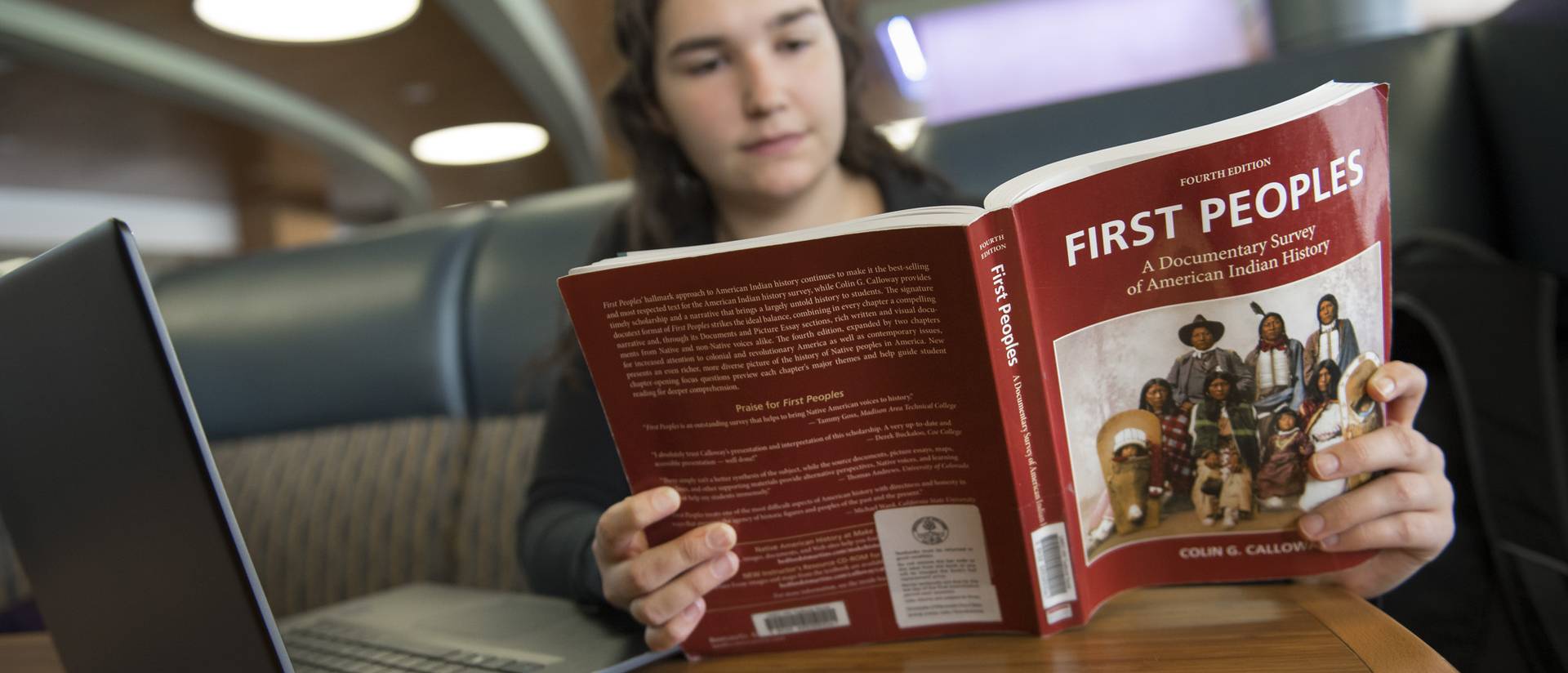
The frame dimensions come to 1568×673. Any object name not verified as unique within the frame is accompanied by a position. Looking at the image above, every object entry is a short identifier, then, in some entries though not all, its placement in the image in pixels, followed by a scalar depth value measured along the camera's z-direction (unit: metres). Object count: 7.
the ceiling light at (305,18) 5.50
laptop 0.51
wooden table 0.58
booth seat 1.78
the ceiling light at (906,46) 2.62
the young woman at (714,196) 0.68
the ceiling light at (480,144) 8.41
